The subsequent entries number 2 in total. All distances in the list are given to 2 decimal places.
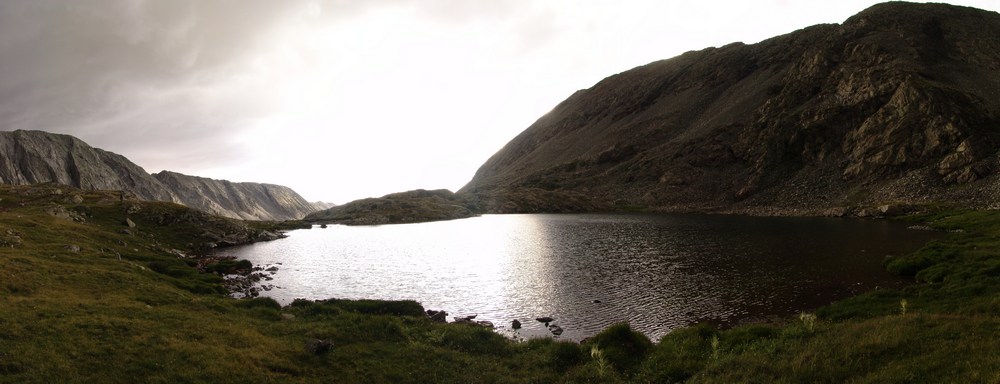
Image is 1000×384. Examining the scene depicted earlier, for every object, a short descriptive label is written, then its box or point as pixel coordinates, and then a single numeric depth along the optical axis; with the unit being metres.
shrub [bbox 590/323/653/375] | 22.78
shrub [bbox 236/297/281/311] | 34.31
